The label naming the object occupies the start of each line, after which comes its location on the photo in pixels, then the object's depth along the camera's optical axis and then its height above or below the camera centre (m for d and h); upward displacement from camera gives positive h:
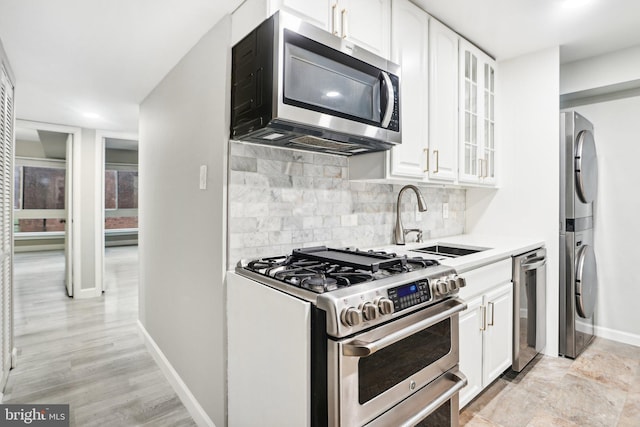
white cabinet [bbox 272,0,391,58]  1.46 +0.93
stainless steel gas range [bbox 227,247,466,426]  1.07 -0.47
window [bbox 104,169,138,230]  8.70 +0.41
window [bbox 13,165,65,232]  7.56 +0.32
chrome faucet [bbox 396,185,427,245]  2.32 -0.12
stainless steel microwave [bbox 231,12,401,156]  1.27 +0.52
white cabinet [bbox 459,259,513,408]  1.82 -0.66
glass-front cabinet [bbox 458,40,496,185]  2.44 +0.77
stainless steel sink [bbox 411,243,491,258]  2.33 -0.26
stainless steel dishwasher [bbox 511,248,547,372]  2.24 -0.65
